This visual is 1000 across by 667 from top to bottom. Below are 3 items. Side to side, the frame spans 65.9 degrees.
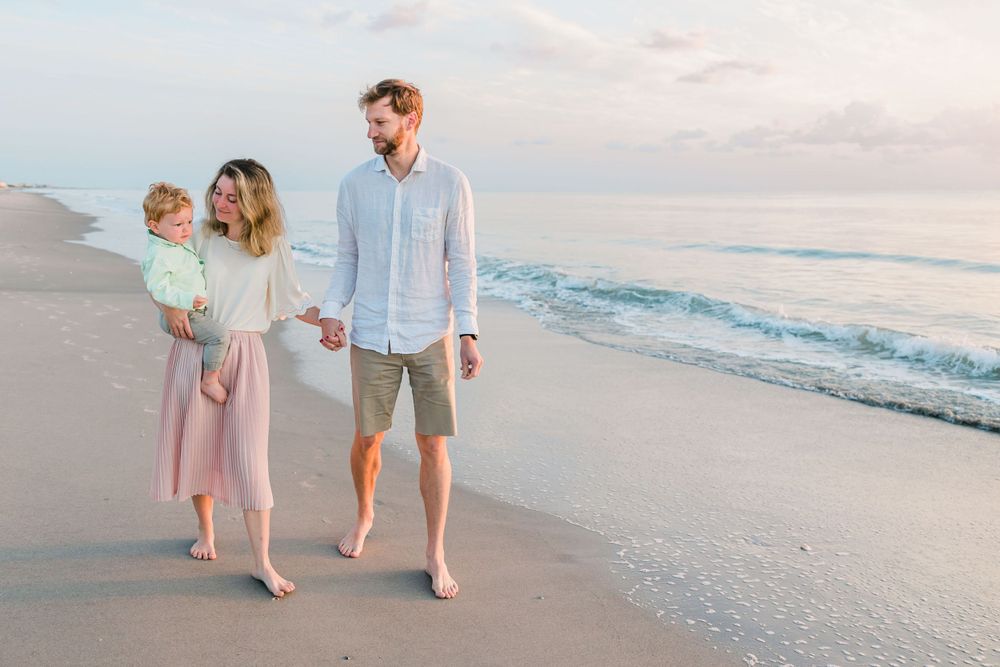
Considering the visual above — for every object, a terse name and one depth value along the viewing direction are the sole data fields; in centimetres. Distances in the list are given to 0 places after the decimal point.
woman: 301
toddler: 281
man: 307
